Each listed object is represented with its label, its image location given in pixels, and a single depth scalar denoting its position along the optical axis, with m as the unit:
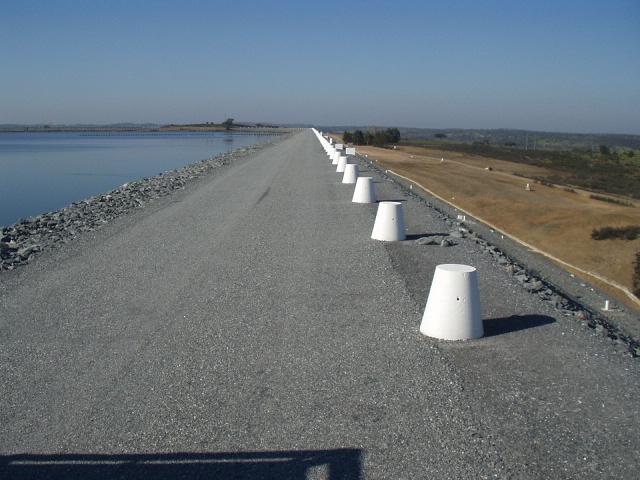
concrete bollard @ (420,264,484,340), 6.51
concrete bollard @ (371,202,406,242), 11.70
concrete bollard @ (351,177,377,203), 17.11
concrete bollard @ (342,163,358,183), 22.47
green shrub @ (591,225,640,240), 18.88
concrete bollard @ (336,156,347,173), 27.32
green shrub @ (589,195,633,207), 29.44
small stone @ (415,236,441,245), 11.49
